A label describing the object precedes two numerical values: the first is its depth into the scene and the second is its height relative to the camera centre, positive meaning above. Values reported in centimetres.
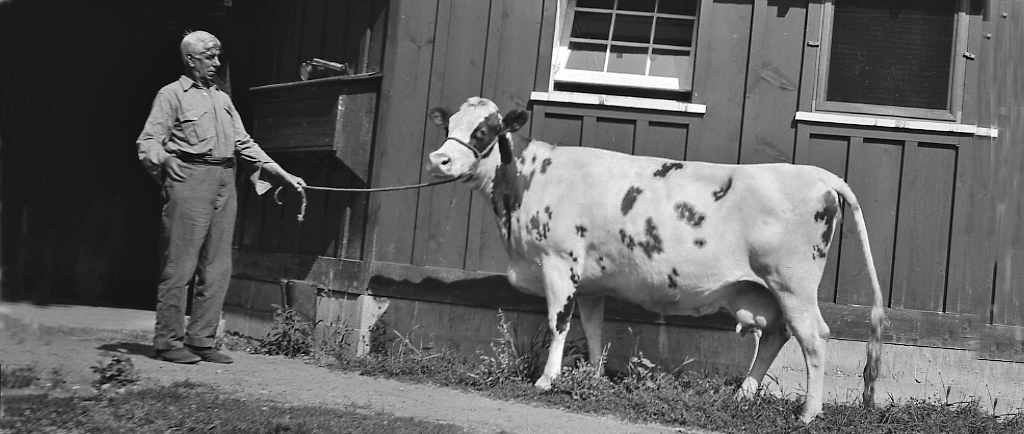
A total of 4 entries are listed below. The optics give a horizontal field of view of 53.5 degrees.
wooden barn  725 +90
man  687 +12
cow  620 +16
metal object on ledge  816 +126
